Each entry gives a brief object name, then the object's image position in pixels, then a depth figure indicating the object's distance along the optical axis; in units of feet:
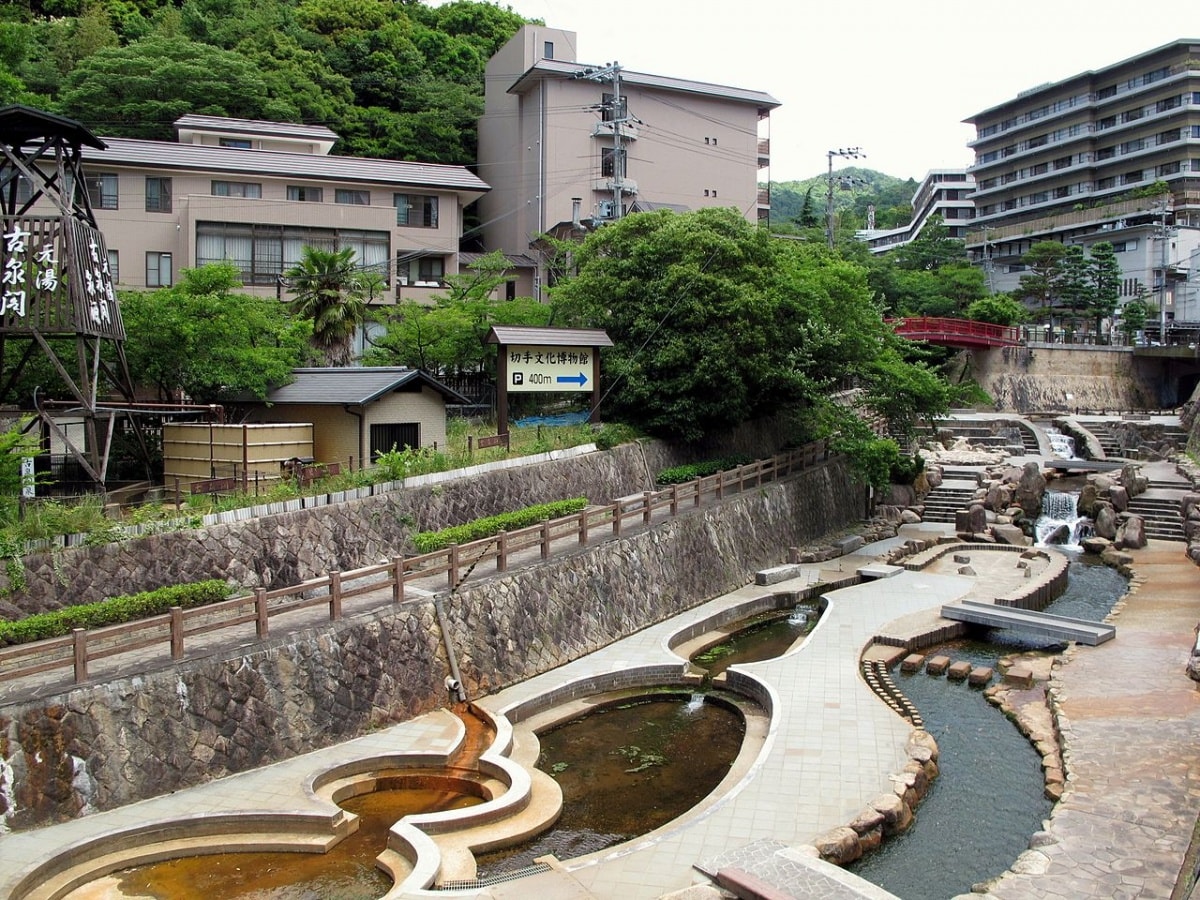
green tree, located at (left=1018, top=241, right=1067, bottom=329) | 199.31
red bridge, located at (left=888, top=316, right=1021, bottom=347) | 157.48
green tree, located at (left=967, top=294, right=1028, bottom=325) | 178.19
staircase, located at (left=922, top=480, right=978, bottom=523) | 114.21
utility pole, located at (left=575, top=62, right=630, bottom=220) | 104.99
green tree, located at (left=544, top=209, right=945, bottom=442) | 91.81
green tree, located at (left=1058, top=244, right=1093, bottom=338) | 195.21
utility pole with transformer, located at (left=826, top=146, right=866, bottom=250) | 153.38
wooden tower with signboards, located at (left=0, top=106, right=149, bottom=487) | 58.85
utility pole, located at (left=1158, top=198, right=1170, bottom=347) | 190.60
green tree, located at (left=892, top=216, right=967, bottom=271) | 229.04
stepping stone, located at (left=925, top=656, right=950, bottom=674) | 60.54
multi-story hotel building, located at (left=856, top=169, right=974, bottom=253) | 312.71
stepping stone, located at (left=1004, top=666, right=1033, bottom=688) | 57.72
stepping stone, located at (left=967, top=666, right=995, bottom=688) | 58.90
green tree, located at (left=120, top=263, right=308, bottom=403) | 76.69
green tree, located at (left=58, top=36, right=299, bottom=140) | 146.82
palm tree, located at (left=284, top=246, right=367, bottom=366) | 95.09
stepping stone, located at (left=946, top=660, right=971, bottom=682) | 59.93
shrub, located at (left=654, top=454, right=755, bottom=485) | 89.97
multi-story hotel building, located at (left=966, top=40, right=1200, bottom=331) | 215.72
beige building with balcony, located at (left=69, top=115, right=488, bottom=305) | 120.16
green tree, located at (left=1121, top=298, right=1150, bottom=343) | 190.08
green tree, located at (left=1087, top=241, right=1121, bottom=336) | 193.98
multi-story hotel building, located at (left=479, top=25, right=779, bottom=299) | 152.05
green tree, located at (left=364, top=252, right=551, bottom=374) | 97.71
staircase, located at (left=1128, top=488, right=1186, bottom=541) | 103.65
